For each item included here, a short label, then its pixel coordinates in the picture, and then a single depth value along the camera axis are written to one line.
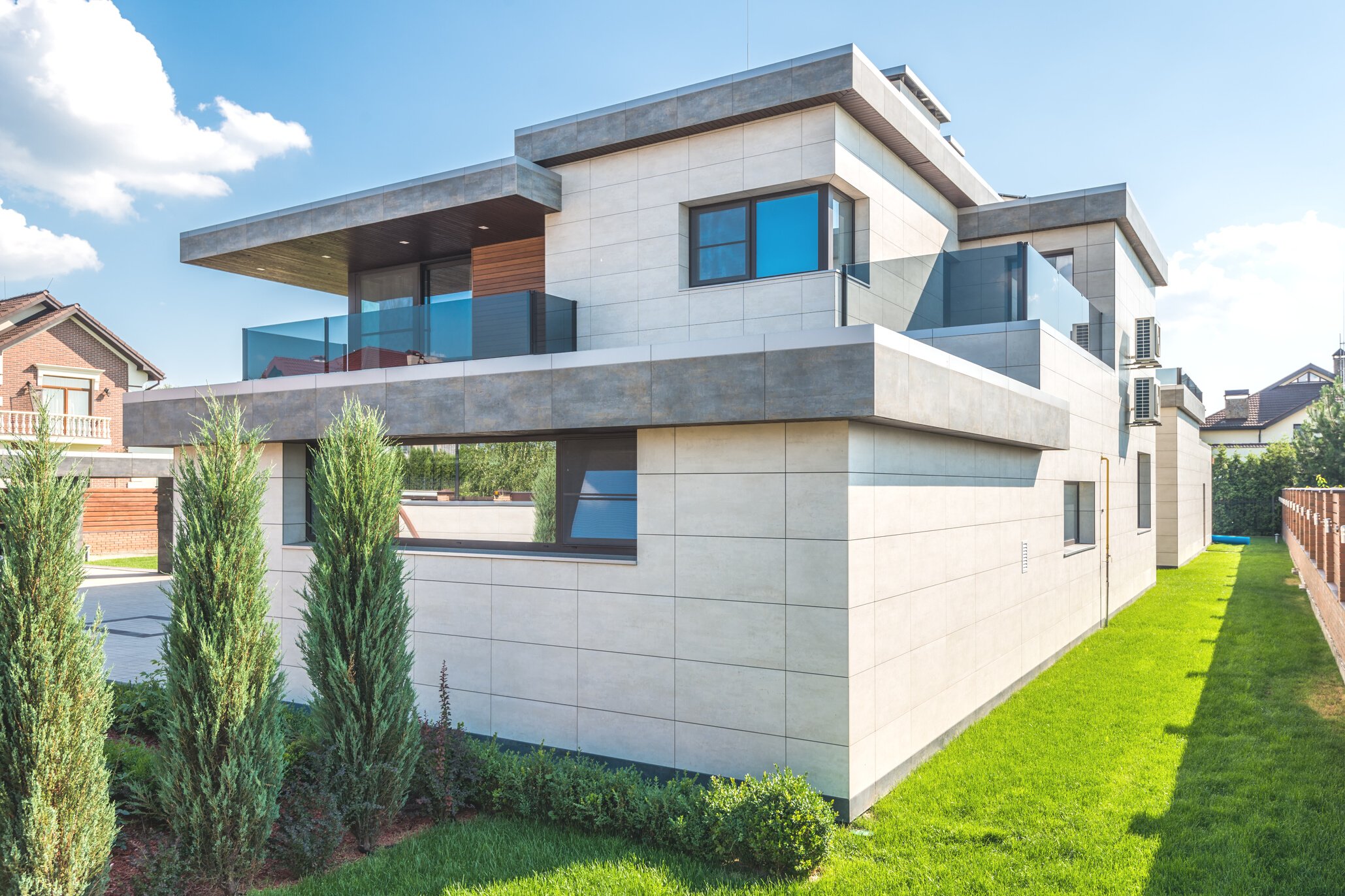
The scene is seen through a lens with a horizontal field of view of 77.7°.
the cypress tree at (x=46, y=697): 4.91
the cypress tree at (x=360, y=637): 6.77
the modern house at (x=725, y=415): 7.48
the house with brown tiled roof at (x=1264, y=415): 54.53
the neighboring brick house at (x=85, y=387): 33.25
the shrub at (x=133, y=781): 6.80
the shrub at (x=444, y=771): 7.30
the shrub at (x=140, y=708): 9.09
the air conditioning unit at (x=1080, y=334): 13.91
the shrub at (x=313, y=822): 6.25
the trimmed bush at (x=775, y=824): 6.12
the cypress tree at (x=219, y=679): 5.79
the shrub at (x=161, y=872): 5.64
